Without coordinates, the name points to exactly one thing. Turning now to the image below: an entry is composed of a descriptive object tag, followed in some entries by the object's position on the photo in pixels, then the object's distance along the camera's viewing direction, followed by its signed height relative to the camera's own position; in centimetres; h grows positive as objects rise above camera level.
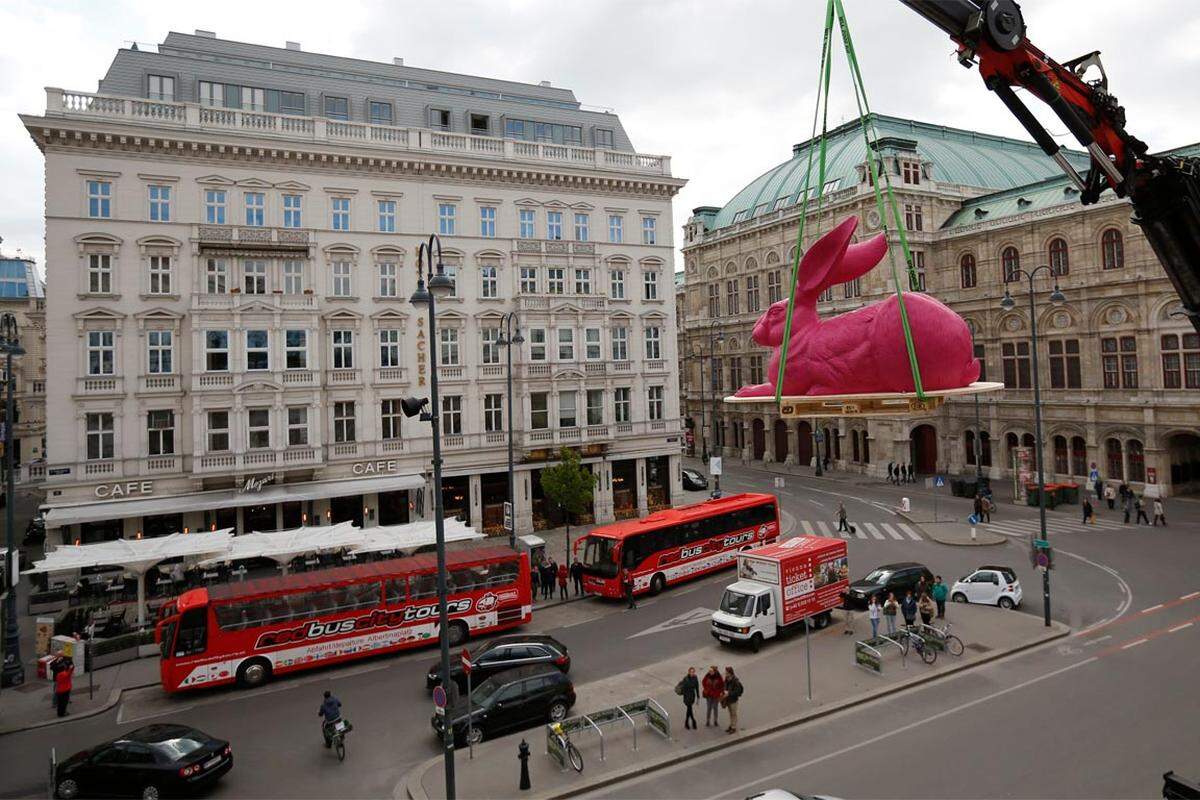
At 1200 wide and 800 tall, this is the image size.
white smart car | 2580 -646
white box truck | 2242 -560
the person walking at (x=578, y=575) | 2984 -622
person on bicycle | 1645 -630
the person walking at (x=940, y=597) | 2420 -619
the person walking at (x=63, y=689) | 1939 -650
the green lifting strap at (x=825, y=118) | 871 +368
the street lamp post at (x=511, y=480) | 2958 -233
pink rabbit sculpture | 935 +88
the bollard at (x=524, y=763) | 1424 -655
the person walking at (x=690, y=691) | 1694 -629
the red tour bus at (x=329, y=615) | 2073 -564
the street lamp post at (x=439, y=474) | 1328 -96
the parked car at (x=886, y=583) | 2598 -618
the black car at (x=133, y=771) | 1430 -644
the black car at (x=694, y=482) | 5297 -475
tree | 3531 -304
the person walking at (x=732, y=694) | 1642 -616
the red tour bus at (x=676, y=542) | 2862 -513
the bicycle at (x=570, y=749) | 1516 -675
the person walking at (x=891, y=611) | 2266 -618
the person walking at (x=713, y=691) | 1673 -620
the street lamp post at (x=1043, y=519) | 2300 -386
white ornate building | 3303 +679
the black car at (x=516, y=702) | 1703 -656
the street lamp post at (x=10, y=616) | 2141 -508
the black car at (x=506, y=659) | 1984 -634
